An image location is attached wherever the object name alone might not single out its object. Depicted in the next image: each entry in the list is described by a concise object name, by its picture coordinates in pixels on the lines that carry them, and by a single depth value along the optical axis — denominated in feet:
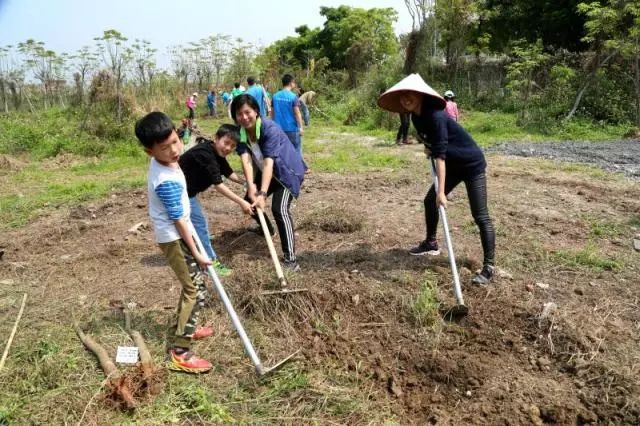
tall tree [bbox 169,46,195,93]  79.70
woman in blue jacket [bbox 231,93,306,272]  12.42
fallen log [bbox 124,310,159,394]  8.54
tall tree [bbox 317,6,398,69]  85.87
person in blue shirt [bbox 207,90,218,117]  64.59
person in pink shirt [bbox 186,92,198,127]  57.52
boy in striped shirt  8.21
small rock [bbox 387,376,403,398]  8.74
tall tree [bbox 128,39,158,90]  67.62
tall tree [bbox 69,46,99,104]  58.49
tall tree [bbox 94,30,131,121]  42.19
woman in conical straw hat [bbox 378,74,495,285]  11.42
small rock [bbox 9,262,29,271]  14.47
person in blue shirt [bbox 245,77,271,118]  31.30
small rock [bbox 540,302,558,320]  9.95
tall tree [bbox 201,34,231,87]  81.20
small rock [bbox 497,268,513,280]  12.15
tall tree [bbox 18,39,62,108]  63.36
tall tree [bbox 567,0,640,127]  38.09
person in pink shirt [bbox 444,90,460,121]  29.09
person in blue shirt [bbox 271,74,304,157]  23.04
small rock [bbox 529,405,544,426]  7.93
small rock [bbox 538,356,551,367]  9.09
